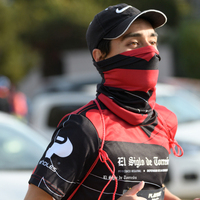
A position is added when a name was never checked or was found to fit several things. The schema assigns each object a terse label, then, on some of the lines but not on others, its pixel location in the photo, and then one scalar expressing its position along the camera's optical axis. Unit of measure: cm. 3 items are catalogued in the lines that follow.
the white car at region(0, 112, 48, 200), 667
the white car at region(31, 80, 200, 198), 1134
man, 325
